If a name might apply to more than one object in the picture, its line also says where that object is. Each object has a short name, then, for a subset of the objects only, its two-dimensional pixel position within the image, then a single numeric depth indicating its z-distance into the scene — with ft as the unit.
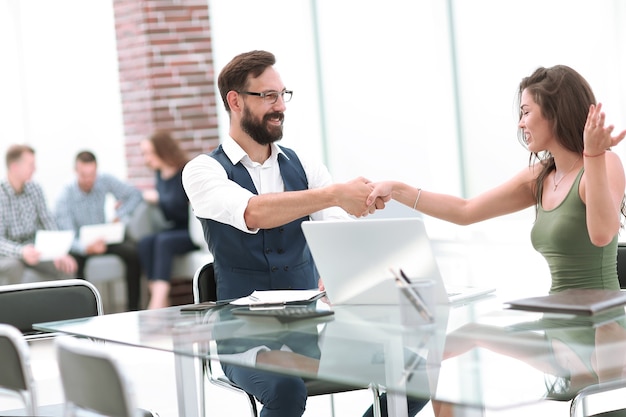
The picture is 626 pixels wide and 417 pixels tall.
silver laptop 7.62
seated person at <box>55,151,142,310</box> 23.88
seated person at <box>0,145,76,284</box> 22.76
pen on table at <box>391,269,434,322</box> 6.75
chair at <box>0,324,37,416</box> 7.32
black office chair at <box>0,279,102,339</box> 9.92
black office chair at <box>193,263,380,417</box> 9.41
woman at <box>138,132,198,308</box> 24.17
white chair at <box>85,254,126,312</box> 23.76
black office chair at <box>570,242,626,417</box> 6.91
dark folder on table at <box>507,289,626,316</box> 6.77
